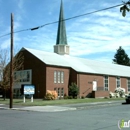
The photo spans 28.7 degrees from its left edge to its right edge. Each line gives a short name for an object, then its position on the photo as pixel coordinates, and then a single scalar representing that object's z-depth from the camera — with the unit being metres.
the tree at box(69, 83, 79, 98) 41.72
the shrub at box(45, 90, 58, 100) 37.44
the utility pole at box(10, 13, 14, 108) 24.73
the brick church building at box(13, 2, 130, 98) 40.69
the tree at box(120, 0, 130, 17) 5.38
